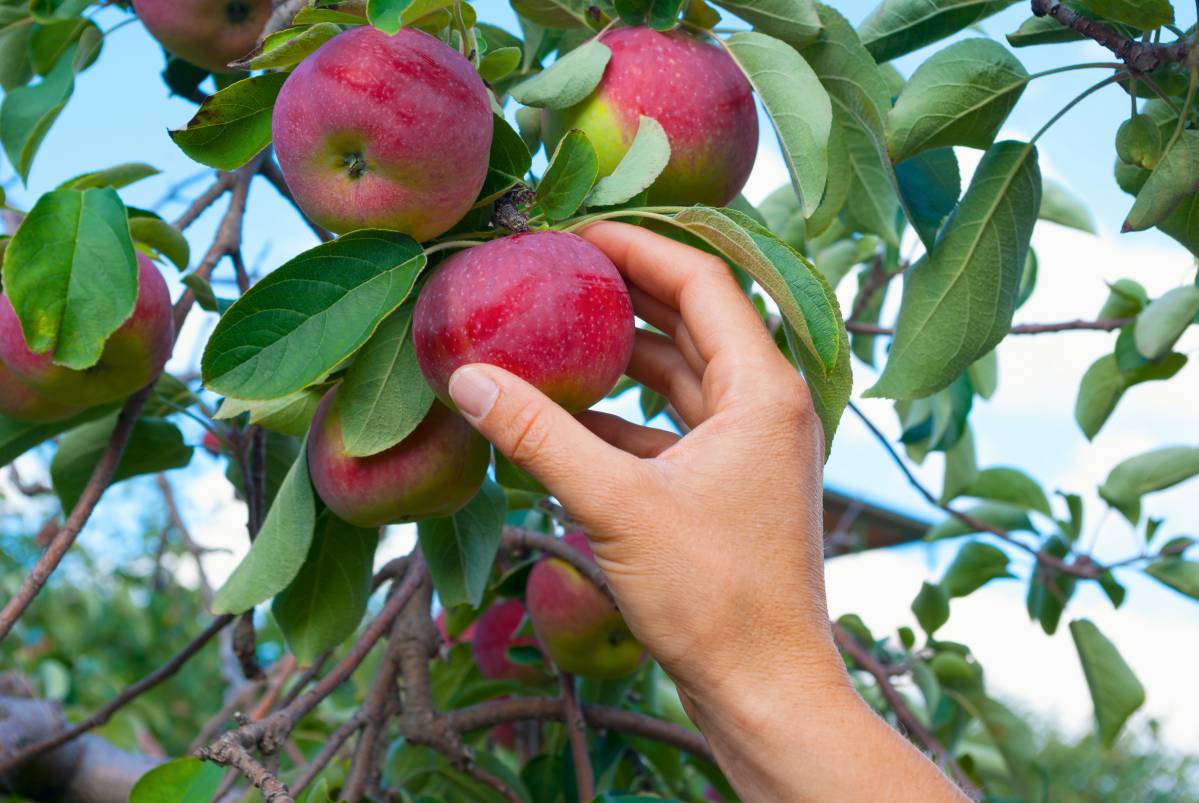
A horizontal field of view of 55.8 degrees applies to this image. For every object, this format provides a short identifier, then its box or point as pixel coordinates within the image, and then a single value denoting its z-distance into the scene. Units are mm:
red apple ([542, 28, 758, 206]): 890
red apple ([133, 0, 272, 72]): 1188
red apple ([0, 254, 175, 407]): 1028
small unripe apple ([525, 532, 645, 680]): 1353
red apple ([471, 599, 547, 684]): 1657
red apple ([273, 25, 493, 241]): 729
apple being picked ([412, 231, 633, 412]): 732
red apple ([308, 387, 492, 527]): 870
